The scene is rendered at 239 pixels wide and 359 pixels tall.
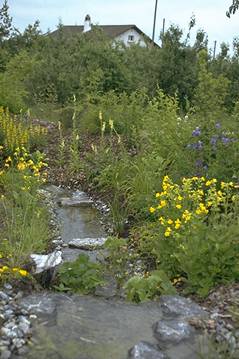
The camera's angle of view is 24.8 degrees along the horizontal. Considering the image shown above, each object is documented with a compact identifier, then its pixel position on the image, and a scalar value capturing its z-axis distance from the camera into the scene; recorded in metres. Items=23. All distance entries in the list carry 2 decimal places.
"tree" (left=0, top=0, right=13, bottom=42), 20.36
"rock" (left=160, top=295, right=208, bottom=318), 3.46
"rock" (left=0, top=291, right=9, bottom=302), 3.48
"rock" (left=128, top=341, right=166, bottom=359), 2.95
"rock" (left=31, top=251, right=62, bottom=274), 4.02
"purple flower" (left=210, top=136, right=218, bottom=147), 5.92
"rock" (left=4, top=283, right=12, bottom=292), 3.66
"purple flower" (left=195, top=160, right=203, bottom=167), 5.95
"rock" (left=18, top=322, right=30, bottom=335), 3.11
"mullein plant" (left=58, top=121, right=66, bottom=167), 8.45
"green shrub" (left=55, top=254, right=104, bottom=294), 4.00
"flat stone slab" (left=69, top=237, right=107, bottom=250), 5.36
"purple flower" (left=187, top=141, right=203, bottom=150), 5.96
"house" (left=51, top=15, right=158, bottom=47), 50.44
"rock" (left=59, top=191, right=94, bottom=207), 6.97
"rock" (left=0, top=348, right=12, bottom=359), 2.88
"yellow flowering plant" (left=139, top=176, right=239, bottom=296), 4.01
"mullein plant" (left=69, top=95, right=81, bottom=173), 8.01
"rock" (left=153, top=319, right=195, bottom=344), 3.18
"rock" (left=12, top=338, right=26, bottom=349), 2.99
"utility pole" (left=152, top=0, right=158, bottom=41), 38.59
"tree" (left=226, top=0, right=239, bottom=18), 8.77
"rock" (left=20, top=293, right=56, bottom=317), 3.37
